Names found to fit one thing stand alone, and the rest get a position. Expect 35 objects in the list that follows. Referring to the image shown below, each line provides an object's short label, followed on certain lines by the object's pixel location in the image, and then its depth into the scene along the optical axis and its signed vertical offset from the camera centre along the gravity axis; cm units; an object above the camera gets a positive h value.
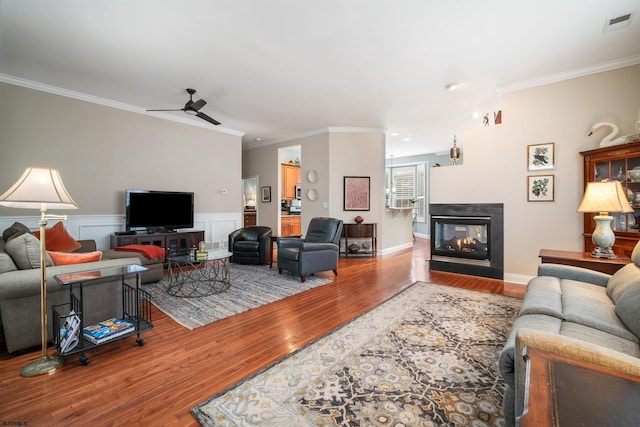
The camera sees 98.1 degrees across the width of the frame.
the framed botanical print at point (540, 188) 387 +30
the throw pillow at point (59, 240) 329 -33
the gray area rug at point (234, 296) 290 -106
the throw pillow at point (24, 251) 218 -30
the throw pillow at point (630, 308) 149 -57
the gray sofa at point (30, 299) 202 -68
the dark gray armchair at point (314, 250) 418 -61
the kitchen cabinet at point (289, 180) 812 +93
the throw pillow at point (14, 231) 268 -18
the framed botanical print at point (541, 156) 385 +75
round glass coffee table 353 -101
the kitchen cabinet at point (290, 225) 773 -38
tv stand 447 -47
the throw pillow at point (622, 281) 178 -50
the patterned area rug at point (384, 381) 150 -111
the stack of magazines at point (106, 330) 207 -91
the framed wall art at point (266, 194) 761 +48
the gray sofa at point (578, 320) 105 -62
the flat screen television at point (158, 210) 469 +4
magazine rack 200 -74
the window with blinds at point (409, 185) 985 +95
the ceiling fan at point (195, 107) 400 +152
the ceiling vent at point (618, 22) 264 +182
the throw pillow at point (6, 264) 208 -38
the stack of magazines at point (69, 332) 194 -85
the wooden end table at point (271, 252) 506 -76
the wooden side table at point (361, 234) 629 -53
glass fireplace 445 -49
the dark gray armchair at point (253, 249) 520 -71
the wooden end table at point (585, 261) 272 -53
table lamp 269 +3
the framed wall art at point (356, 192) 646 +43
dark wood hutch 304 +39
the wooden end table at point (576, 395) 62 -46
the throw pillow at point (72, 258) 240 -40
